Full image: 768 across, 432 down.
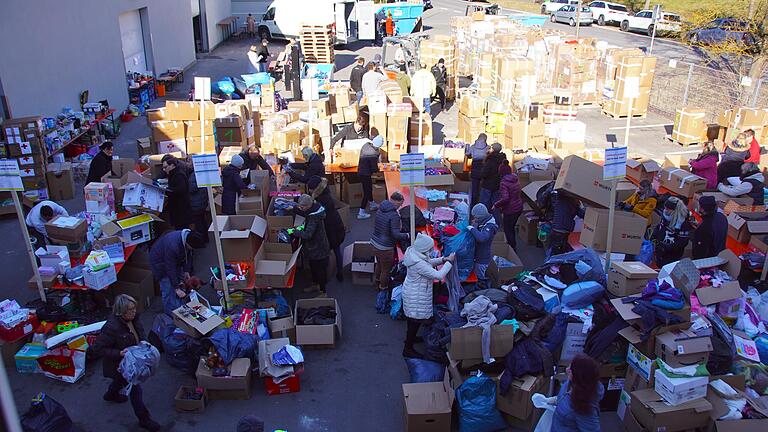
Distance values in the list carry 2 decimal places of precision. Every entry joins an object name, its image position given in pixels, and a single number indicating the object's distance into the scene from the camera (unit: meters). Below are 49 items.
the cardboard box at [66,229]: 7.22
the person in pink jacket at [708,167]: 9.70
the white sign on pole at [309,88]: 11.78
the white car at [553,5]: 36.84
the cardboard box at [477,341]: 5.65
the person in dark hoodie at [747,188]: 9.00
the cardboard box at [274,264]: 7.25
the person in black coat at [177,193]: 8.55
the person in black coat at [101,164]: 9.77
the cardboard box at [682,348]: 5.22
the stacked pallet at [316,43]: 23.09
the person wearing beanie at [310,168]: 9.61
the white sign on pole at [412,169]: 7.12
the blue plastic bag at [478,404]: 5.62
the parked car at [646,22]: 29.39
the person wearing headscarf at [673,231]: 7.50
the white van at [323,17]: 28.30
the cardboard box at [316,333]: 6.87
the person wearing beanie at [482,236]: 7.17
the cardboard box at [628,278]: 6.05
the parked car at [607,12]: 34.56
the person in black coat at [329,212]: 8.05
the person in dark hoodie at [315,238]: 7.43
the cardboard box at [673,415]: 5.12
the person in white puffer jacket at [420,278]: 6.21
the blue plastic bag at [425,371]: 6.13
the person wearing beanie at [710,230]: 7.25
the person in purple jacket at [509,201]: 8.80
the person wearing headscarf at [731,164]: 9.84
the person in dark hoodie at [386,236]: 7.66
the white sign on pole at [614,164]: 6.71
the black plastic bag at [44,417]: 4.99
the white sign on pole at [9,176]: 6.92
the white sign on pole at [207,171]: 6.86
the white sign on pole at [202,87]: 10.91
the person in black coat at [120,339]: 5.33
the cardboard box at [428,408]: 5.54
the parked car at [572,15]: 35.38
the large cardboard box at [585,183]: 7.74
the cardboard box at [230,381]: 6.07
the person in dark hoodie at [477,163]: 9.91
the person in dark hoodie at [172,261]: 6.89
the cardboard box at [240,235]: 7.19
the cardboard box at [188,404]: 5.96
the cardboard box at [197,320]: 6.30
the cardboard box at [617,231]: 7.34
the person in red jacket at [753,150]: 10.84
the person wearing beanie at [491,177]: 9.39
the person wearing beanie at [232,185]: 8.94
